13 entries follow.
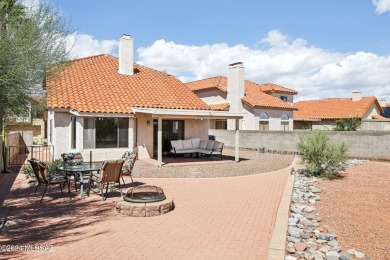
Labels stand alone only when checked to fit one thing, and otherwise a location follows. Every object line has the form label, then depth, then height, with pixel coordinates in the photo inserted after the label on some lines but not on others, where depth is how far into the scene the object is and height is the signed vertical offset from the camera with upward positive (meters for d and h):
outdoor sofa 18.70 -0.77
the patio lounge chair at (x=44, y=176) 8.89 -1.24
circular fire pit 7.48 -1.67
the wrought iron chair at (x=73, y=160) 10.20 -0.93
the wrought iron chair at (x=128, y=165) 10.44 -1.02
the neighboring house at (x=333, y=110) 39.00 +3.06
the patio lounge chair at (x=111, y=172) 8.88 -1.07
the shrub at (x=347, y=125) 23.91 +0.73
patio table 9.29 -1.02
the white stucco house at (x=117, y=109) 16.72 +1.27
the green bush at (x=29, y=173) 11.61 -1.45
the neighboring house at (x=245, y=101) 30.81 +3.31
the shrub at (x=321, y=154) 12.69 -0.79
